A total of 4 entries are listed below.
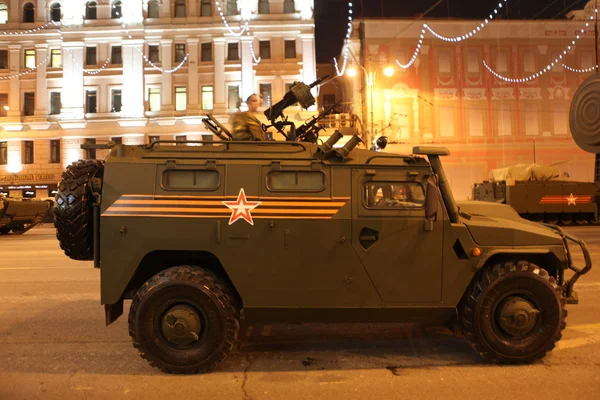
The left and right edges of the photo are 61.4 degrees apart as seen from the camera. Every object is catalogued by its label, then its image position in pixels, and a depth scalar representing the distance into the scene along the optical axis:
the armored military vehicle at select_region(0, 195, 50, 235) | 21.89
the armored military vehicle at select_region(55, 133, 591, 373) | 4.93
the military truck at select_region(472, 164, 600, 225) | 24.14
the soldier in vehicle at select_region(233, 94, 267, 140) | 5.93
